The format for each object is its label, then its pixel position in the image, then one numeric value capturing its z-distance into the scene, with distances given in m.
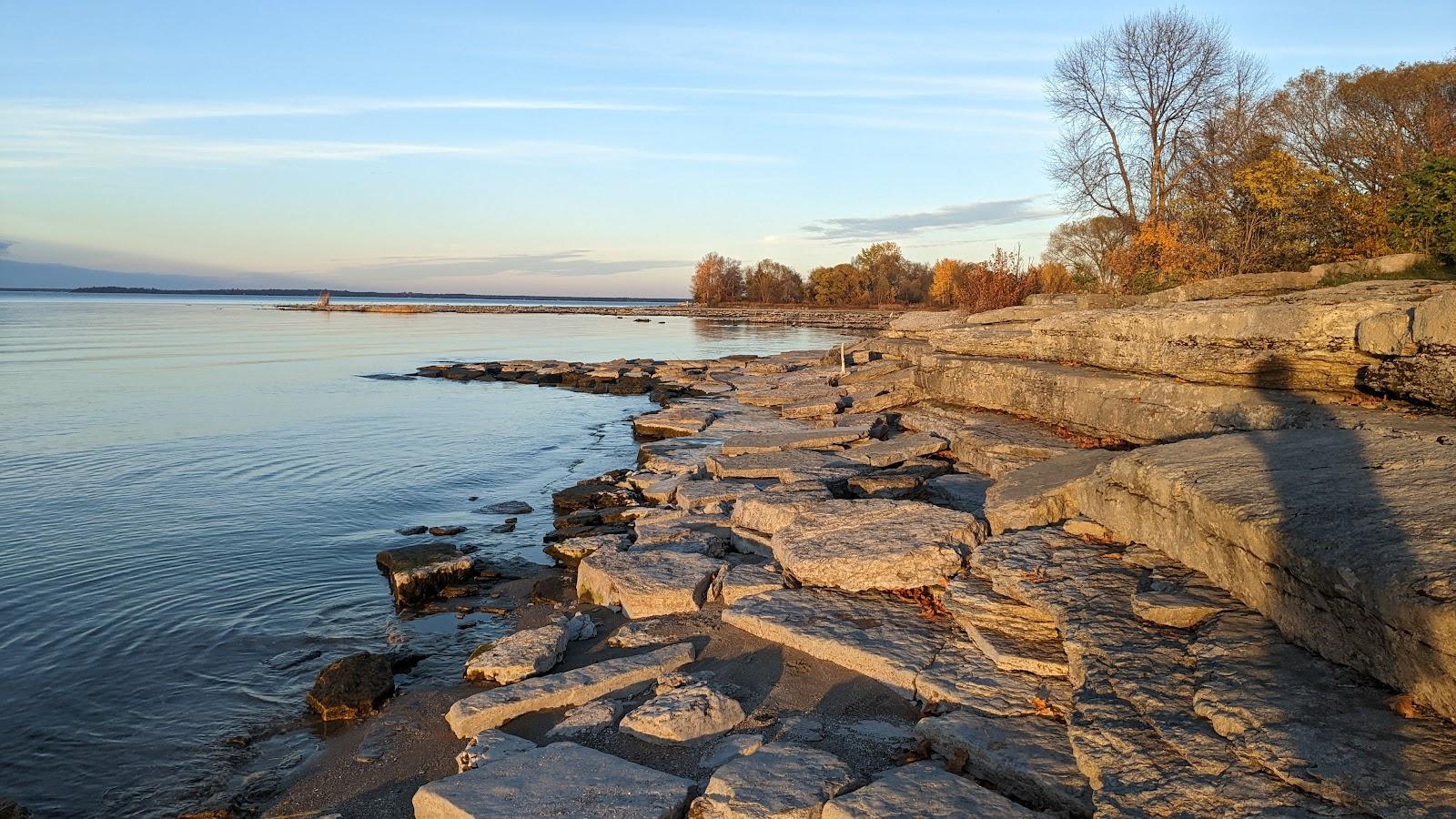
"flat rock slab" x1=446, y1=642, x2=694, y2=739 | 4.23
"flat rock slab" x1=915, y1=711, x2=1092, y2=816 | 3.00
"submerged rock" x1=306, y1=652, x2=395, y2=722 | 4.75
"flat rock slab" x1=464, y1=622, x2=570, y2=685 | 4.80
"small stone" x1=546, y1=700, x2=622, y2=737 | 3.99
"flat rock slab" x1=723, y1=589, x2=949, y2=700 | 4.19
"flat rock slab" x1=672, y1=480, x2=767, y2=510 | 7.69
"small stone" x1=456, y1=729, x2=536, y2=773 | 3.73
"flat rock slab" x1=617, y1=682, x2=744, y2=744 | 3.83
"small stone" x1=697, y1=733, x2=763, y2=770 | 3.58
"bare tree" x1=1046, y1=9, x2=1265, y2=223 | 24.03
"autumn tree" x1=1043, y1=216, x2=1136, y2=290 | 25.50
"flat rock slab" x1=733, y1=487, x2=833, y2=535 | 6.35
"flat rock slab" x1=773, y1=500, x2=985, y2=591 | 5.01
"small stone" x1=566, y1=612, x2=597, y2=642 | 5.34
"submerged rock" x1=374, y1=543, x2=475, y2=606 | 6.66
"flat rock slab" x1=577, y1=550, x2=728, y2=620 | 5.51
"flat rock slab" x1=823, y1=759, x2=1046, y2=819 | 2.91
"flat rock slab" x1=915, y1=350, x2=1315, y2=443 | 5.61
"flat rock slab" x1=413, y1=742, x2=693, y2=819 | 3.10
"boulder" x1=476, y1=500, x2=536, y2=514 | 9.50
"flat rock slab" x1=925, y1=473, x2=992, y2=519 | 6.71
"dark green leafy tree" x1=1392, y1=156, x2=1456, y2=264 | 10.33
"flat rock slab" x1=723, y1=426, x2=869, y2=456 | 9.18
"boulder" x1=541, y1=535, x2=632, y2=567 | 7.26
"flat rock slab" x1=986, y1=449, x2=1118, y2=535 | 5.32
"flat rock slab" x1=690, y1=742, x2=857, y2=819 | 3.06
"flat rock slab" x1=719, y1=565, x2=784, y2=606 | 5.42
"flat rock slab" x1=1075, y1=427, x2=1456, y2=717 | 2.72
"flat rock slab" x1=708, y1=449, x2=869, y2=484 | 7.66
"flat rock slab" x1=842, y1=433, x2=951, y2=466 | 8.15
